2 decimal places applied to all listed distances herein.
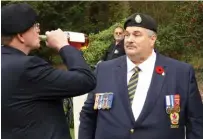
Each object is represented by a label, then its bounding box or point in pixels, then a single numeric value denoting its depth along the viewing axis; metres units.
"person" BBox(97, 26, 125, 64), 8.22
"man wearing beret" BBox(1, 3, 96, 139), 3.00
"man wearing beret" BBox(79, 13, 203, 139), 4.19
